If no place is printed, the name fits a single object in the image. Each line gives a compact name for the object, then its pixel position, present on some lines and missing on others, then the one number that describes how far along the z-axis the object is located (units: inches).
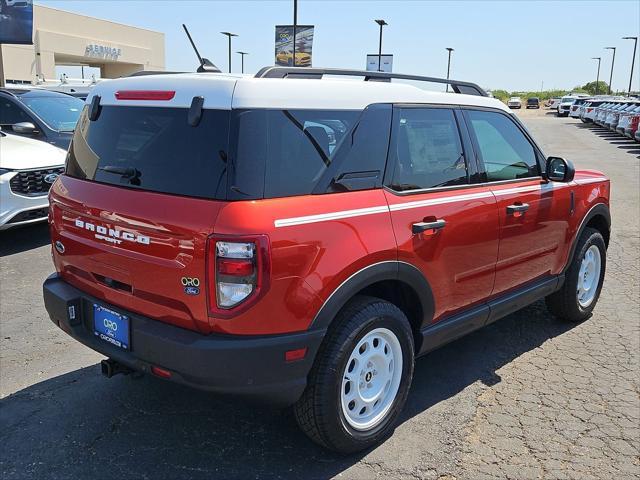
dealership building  1519.4
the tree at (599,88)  4087.4
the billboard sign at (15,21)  744.3
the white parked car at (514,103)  2638.8
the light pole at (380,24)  1270.9
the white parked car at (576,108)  1692.1
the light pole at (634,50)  2524.6
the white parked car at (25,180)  259.9
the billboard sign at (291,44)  1079.0
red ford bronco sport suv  98.2
